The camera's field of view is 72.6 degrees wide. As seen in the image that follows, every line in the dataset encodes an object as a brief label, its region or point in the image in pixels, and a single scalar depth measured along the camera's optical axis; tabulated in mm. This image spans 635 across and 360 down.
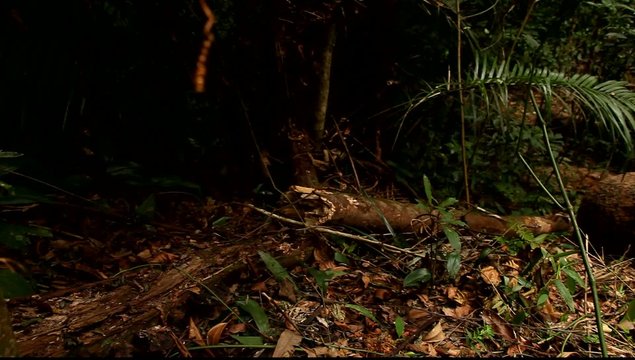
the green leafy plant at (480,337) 1592
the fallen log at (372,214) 2172
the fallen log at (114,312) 1308
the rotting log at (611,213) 2527
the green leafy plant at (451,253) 1809
